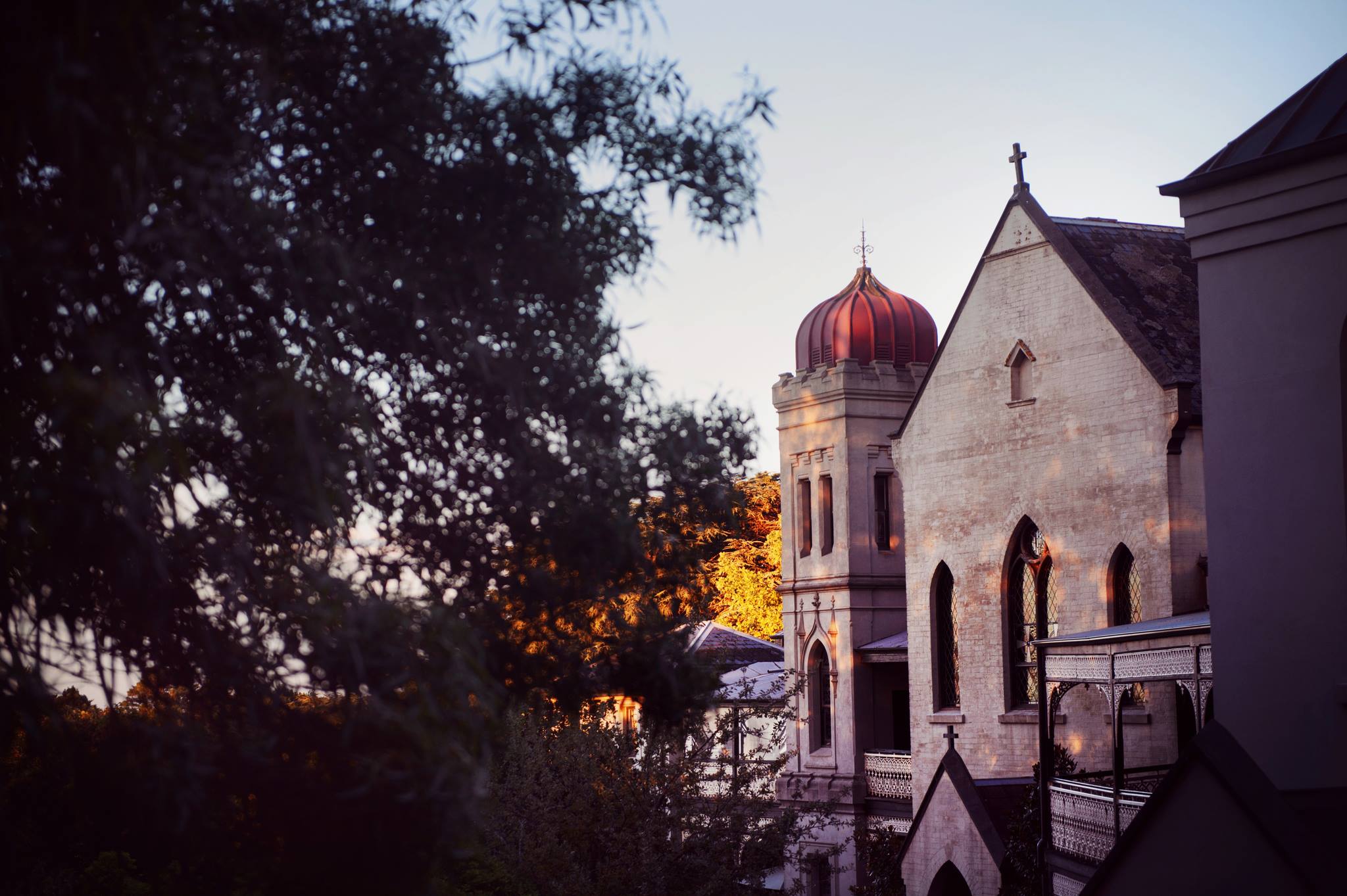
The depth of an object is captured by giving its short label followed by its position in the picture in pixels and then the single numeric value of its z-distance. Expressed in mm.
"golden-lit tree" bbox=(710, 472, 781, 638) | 62281
